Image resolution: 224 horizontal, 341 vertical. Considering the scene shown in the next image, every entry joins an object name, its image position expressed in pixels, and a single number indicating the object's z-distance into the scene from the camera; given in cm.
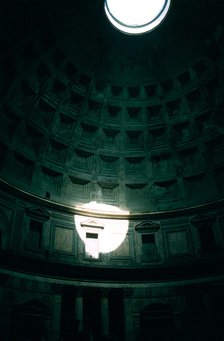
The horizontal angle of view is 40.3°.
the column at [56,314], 1499
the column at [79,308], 1600
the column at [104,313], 1604
